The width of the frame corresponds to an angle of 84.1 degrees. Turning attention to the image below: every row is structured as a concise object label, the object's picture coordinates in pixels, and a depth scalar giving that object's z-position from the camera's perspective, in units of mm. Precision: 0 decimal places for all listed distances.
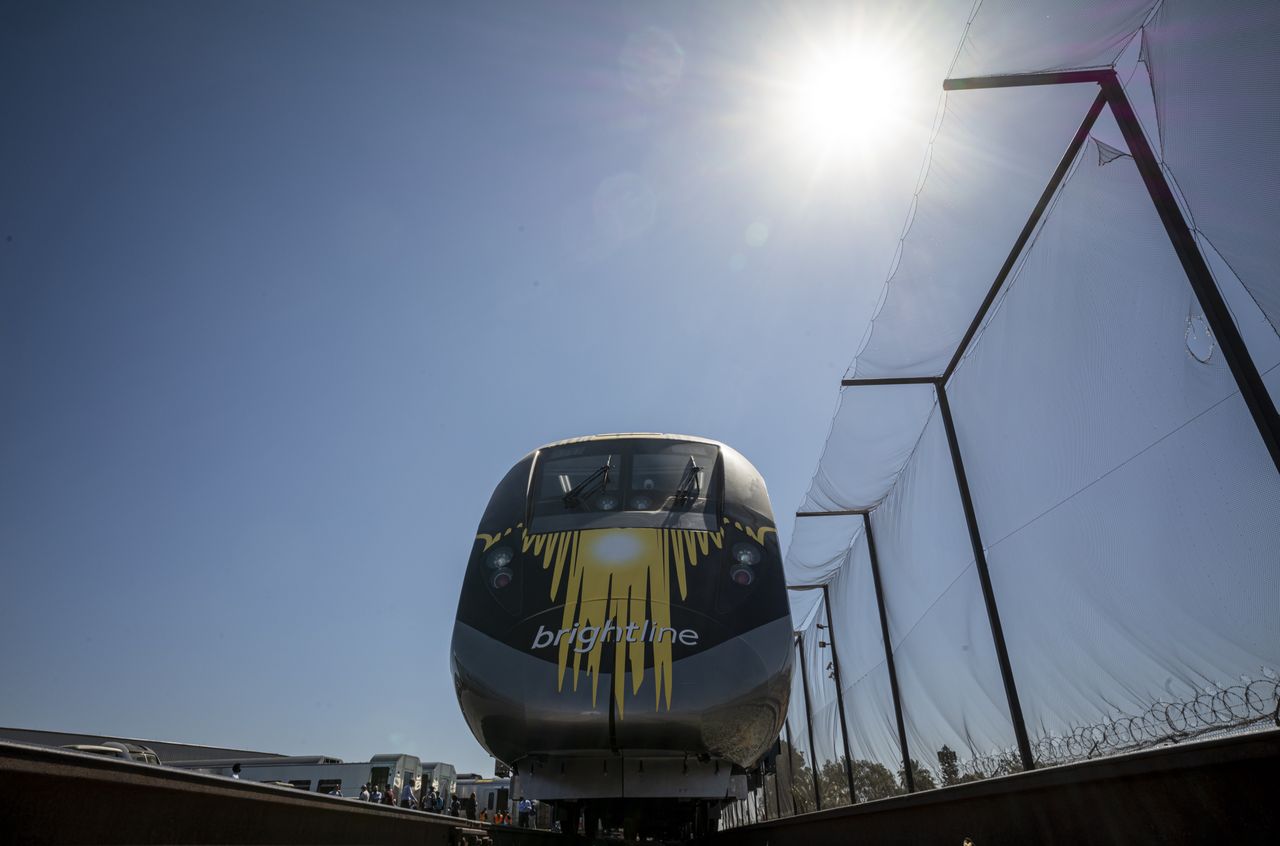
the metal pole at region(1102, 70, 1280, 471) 2842
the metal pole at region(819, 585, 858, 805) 9469
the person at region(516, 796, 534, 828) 11938
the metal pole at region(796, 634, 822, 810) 11534
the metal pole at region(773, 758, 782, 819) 12430
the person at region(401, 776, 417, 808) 14086
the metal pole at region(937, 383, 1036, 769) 4809
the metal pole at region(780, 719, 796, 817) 11973
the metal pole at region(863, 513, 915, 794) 7320
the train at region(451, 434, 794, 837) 3977
